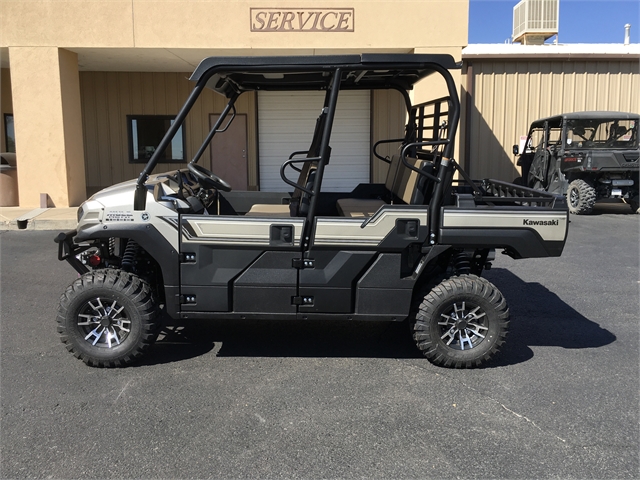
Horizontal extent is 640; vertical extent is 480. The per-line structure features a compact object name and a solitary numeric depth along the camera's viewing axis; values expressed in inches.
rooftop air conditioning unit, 679.7
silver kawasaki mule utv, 158.1
